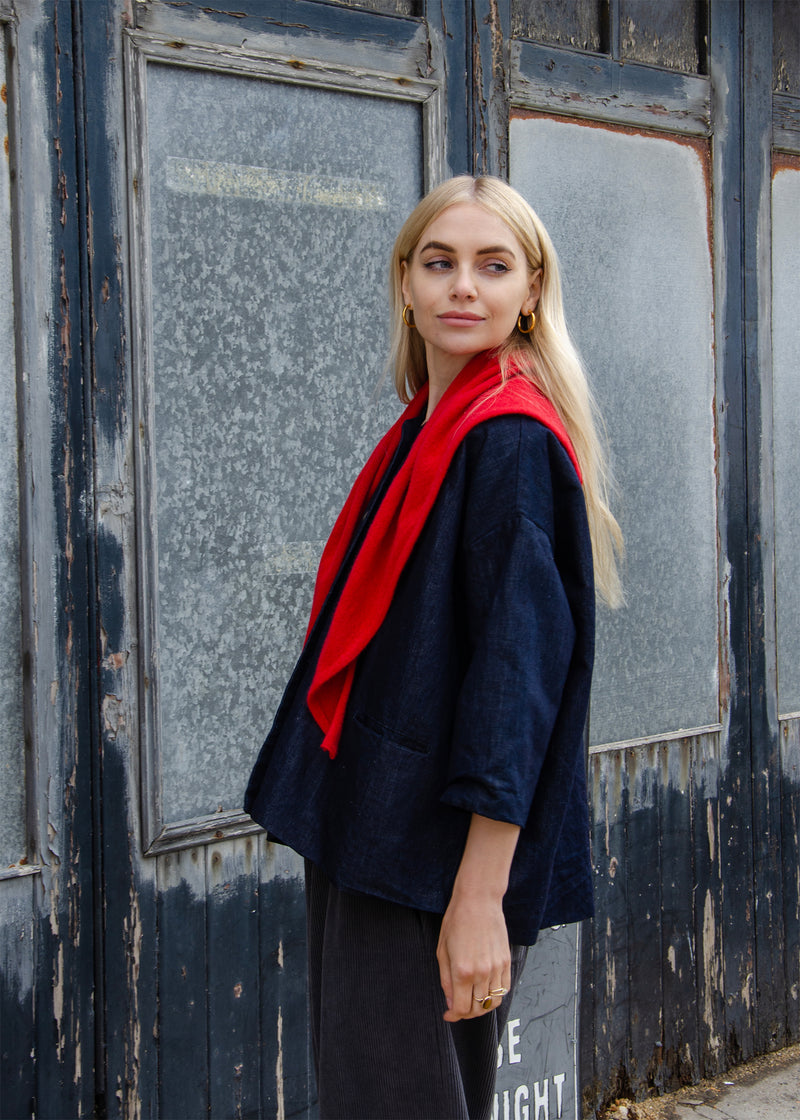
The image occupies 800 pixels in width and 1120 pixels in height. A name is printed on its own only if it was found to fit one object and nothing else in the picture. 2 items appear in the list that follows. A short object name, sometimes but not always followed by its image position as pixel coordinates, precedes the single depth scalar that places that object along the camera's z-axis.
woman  1.58
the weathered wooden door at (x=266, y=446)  2.48
